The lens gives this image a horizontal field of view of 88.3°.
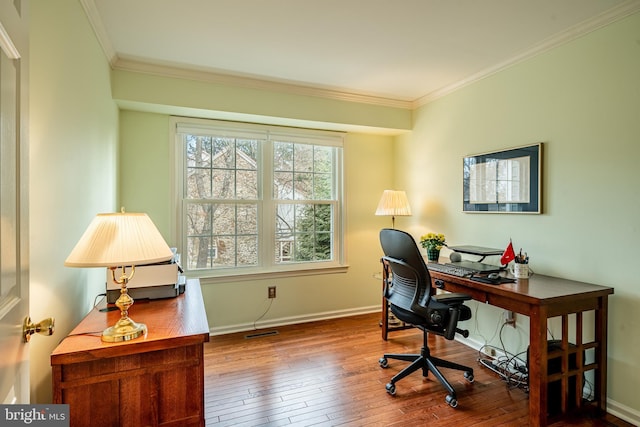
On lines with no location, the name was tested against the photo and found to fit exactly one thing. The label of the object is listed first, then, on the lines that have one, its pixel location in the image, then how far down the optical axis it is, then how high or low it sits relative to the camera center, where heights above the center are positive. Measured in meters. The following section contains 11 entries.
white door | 0.74 +0.02
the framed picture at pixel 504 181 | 2.41 +0.26
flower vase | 2.88 -0.36
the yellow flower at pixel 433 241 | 2.88 -0.25
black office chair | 2.08 -0.60
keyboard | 2.32 -0.42
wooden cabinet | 1.18 -0.62
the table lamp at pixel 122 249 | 1.18 -0.14
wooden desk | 1.79 -0.65
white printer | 1.77 -0.39
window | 3.18 +0.15
